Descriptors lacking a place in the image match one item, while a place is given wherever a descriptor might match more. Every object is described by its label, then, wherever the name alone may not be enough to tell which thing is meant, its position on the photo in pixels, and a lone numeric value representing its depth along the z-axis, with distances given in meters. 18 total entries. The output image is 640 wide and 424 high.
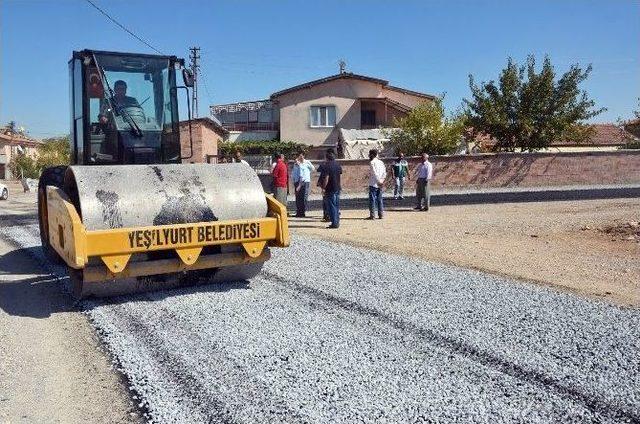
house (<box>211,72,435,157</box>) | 43.06
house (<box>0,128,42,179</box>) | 56.28
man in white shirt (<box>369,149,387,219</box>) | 14.43
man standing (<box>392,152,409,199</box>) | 21.80
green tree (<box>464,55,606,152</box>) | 29.70
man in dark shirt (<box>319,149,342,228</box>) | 13.31
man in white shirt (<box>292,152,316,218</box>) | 15.59
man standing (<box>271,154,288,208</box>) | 14.45
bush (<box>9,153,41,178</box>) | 49.65
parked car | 28.70
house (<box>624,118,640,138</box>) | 33.90
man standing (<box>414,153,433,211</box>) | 16.81
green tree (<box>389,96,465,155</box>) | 30.05
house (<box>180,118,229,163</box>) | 39.53
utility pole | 46.97
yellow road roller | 6.16
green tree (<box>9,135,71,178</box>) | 49.62
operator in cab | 8.09
